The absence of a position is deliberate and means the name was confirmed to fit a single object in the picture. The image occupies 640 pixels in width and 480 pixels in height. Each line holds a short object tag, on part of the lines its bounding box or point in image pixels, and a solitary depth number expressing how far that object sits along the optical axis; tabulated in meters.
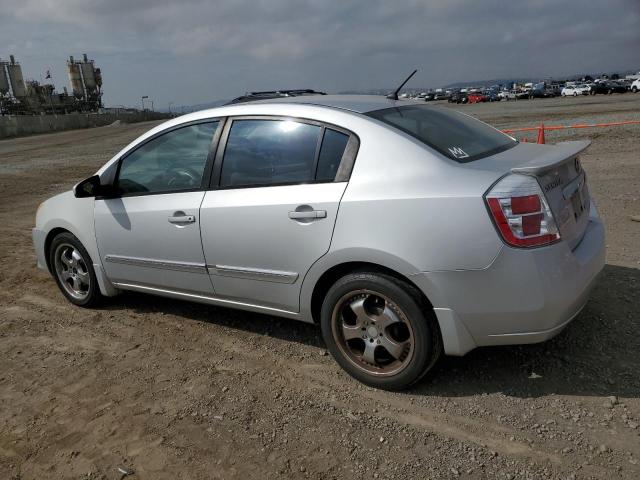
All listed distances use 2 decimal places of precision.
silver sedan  2.75
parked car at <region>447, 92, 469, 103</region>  72.06
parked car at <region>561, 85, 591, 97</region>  62.62
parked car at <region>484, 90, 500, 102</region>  71.38
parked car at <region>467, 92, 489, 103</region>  69.06
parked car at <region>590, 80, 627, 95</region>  59.75
